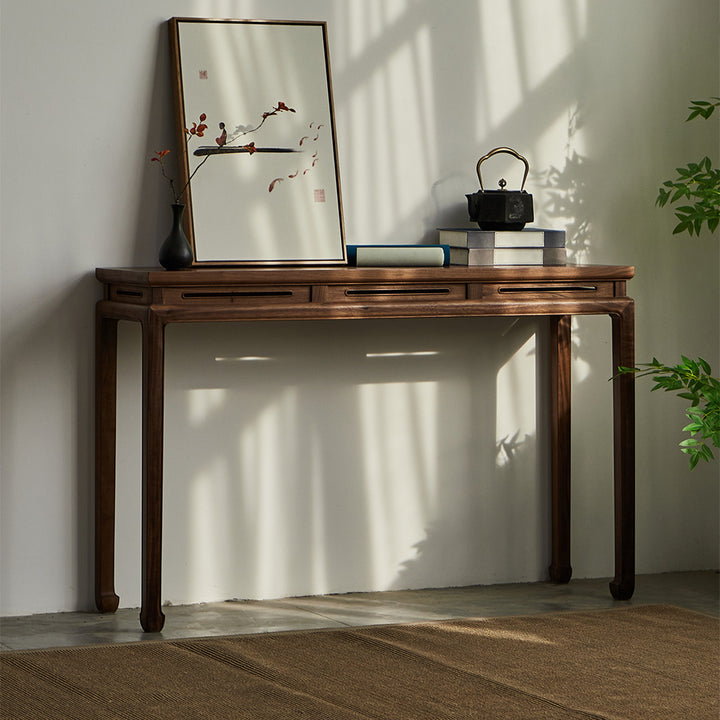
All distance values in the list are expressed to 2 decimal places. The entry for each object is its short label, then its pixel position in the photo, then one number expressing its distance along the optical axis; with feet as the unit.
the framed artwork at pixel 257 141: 21.59
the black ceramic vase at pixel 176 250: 20.29
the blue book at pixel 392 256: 21.66
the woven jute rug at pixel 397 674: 16.55
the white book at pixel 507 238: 22.29
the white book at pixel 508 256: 22.29
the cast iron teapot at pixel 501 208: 22.73
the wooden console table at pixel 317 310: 19.71
